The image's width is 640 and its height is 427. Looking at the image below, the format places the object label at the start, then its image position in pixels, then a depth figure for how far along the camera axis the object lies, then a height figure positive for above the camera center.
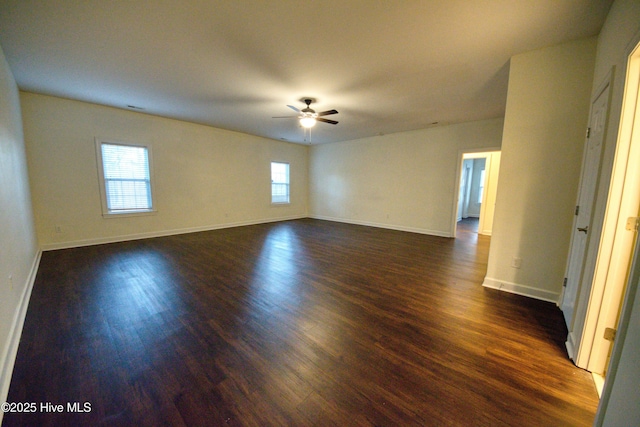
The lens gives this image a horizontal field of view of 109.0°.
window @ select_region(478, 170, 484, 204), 8.71 +0.21
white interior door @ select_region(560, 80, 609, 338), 1.75 -0.08
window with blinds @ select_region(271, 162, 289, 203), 7.50 +0.16
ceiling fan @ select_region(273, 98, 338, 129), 3.79 +1.22
